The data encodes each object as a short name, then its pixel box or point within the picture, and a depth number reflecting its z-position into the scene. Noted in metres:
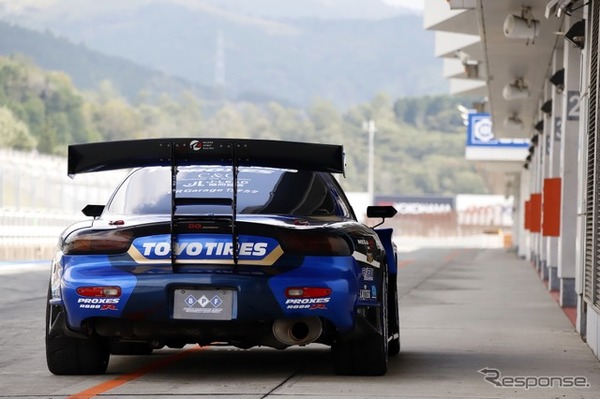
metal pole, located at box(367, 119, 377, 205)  124.59
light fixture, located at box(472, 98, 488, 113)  49.33
